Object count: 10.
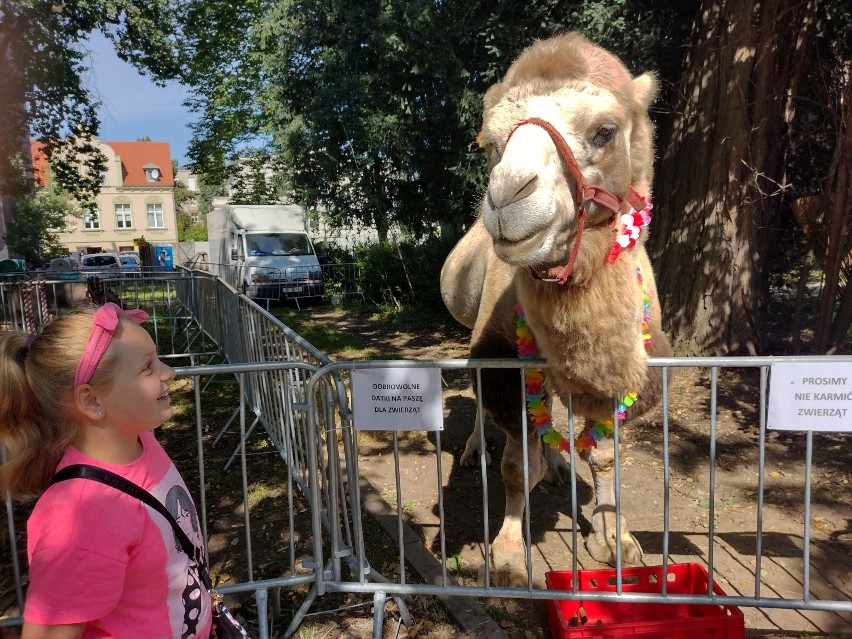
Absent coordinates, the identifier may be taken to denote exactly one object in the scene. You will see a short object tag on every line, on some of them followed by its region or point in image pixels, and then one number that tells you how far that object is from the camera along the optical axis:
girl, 1.43
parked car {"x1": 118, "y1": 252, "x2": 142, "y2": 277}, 36.41
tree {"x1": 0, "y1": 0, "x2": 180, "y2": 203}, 11.20
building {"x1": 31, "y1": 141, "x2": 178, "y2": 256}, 54.06
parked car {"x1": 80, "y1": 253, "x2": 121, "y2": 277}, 30.27
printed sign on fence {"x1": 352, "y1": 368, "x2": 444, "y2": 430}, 2.67
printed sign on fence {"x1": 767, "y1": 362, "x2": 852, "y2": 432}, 2.37
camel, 2.13
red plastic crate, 2.61
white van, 17.22
